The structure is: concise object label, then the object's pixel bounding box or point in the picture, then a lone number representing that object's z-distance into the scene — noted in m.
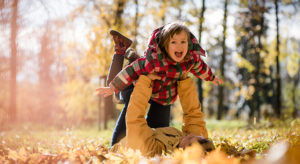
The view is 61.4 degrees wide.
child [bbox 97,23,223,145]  2.74
